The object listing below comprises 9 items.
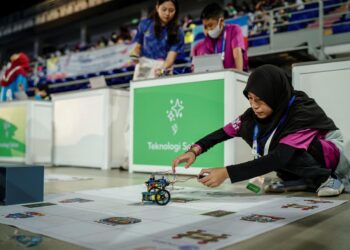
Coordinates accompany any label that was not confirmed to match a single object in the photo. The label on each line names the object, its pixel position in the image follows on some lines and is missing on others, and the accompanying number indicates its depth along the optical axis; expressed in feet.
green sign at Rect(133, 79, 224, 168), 8.68
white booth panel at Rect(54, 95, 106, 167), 12.47
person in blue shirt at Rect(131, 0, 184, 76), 10.30
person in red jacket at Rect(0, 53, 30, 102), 16.97
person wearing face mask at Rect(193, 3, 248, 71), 9.36
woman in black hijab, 5.13
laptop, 8.70
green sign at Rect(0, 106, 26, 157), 13.92
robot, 5.07
